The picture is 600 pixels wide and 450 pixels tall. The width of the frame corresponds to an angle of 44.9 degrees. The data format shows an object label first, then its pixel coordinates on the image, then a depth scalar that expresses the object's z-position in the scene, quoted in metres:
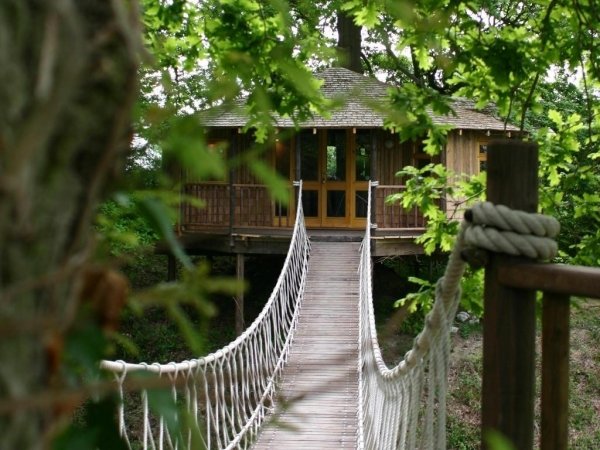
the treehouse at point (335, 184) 11.20
